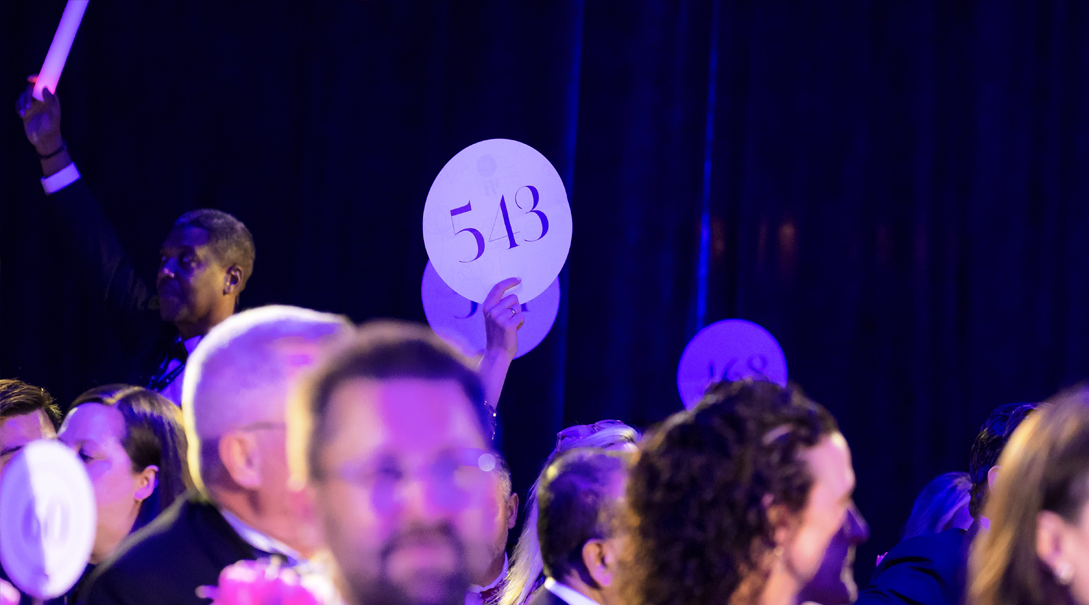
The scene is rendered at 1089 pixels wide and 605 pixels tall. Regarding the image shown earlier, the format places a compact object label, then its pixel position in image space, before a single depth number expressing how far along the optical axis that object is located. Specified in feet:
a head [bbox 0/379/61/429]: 18.35
